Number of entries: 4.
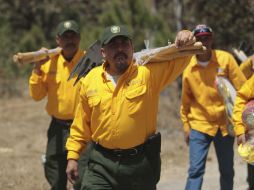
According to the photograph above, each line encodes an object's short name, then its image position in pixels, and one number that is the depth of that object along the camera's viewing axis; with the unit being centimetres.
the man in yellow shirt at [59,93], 1244
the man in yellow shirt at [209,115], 1265
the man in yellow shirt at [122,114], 855
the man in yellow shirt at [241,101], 1044
